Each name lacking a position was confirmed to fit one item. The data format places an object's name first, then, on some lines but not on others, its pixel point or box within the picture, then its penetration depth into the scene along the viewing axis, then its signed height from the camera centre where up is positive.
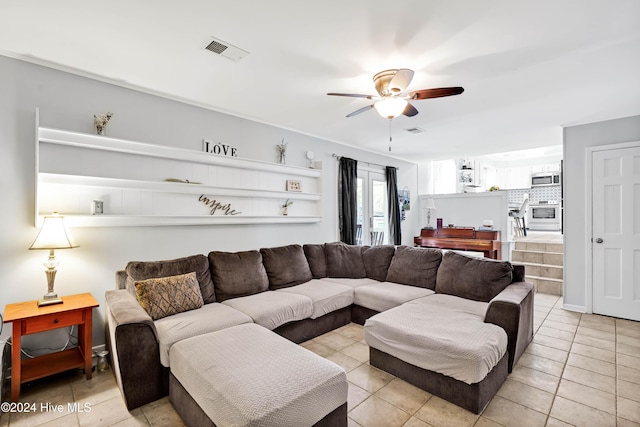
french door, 5.59 +0.07
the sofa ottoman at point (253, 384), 1.46 -0.90
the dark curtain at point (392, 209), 6.11 +0.07
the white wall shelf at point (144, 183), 2.55 +0.31
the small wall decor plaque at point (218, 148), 3.50 +0.78
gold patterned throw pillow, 2.47 -0.69
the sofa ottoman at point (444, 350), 1.99 -0.98
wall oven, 8.10 -0.12
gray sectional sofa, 2.12 -0.85
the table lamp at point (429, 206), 6.90 +0.13
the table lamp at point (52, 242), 2.31 -0.21
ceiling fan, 2.30 +0.95
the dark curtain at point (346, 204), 5.04 +0.15
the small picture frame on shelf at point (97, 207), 2.69 +0.07
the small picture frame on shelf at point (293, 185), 4.34 +0.40
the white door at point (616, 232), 3.66 -0.26
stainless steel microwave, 8.18 +0.90
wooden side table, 2.10 -0.83
